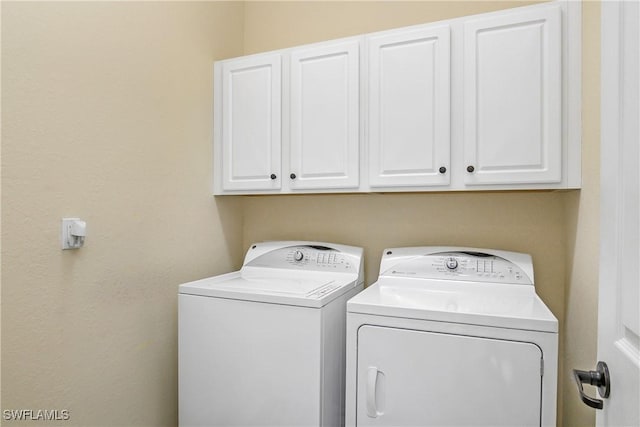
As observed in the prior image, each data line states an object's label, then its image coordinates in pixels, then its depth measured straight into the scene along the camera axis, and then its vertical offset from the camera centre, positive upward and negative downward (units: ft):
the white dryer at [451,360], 3.86 -1.63
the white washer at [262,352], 4.69 -1.89
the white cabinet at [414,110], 4.75 +1.45
